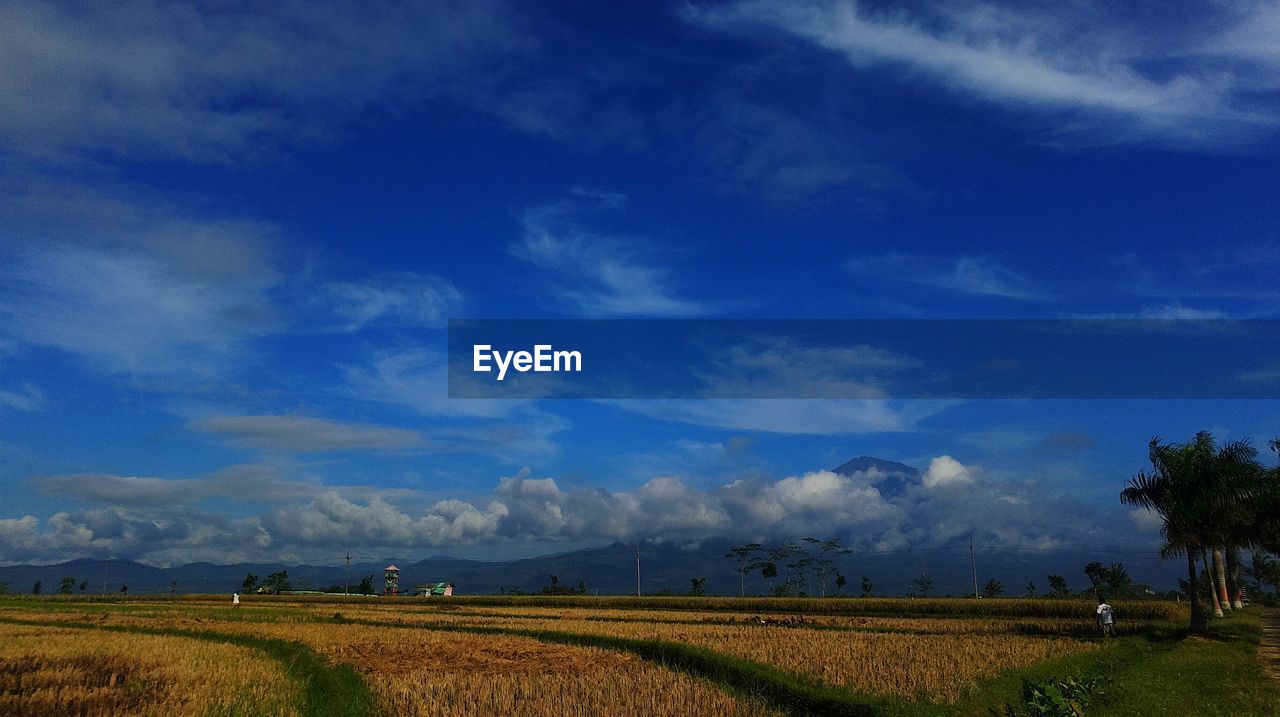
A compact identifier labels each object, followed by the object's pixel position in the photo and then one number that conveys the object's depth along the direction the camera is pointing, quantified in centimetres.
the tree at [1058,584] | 12481
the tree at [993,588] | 11050
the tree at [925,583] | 13359
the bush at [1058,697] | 1706
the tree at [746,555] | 14410
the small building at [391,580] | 14291
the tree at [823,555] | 14788
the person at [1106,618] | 3834
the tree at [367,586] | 14120
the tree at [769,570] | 14225
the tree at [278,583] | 14762
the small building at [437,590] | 13175
